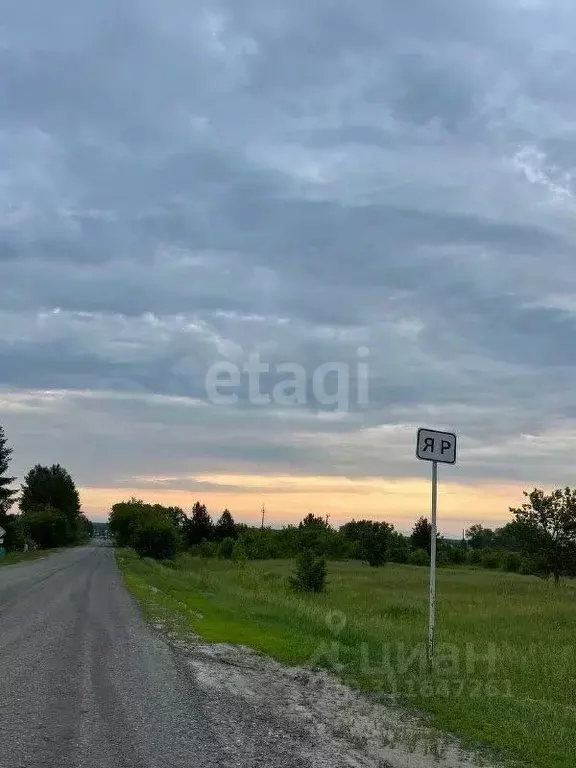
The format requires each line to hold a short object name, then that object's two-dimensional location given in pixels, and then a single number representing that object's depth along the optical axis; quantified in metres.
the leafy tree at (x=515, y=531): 45.03
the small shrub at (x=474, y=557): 93.25
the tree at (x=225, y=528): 126.12
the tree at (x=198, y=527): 124.88
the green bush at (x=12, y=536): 69.62
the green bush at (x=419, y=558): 87.00
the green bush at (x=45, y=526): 97.38
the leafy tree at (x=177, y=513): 124.38
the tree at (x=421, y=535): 102.88
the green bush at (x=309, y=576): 34.19
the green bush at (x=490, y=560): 87.42
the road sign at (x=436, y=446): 11.02
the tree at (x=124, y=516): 123.88
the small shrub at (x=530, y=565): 46.09
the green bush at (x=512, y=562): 81.19
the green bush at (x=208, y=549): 102.38
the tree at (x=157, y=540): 78.31
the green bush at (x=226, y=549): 98.47
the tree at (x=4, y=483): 69.75
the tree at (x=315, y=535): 97.76
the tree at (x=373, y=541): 77.12
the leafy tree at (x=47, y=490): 130.38
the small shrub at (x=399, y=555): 89.25
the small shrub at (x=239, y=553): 68.75
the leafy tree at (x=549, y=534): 43.38
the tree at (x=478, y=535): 172.00
